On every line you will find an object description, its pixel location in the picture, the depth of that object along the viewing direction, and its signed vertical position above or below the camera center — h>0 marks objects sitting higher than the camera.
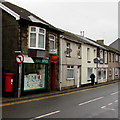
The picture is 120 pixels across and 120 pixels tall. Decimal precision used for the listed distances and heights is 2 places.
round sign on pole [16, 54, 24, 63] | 13.00 +0.44
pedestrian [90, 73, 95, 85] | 24.42 -1.83
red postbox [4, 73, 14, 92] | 13.32 -1.30
